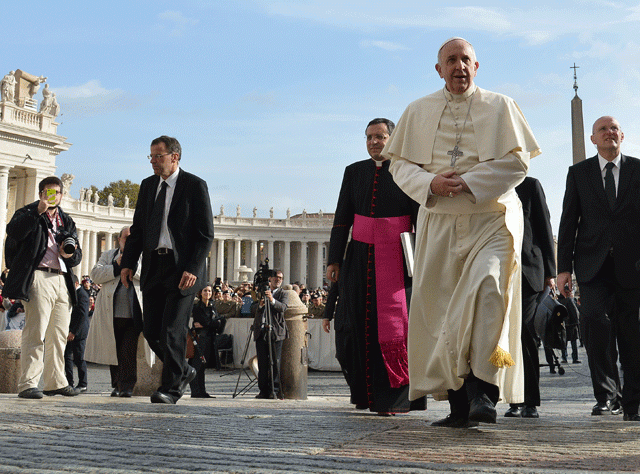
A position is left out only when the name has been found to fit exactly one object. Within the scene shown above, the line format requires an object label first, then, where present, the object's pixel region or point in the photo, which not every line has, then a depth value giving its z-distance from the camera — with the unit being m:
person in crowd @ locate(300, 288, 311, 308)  21.19
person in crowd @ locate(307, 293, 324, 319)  20.17
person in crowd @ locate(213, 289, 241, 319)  19.72
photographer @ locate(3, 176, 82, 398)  7.32
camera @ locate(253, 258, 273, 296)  11.57
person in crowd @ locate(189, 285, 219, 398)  13.18
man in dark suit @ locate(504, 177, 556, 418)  6.77
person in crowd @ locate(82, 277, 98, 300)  12.30
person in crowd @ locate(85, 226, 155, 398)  9.12
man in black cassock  6.18
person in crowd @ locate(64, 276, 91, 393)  10.97
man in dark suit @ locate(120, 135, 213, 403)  6.85
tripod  11.05
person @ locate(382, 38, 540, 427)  4.54
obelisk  33.19
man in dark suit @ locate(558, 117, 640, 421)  6.20
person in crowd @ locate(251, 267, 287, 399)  11.01
